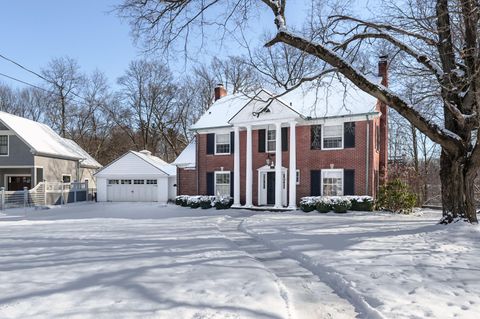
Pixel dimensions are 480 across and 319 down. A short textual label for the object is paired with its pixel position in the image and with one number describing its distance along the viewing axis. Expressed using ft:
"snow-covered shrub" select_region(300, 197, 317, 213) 65.31
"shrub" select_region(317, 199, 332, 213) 63.77
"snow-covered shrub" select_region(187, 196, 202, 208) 75.64
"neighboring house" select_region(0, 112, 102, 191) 85.71
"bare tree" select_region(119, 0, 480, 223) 36.37
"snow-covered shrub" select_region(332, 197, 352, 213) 62.54
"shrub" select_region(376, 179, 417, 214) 62.64
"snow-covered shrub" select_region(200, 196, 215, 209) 74.79
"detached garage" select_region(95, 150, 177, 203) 91.40
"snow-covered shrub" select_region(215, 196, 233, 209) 73.46
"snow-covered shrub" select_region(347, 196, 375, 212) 62.69
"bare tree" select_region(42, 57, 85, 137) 141.90
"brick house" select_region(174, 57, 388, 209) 66.08
